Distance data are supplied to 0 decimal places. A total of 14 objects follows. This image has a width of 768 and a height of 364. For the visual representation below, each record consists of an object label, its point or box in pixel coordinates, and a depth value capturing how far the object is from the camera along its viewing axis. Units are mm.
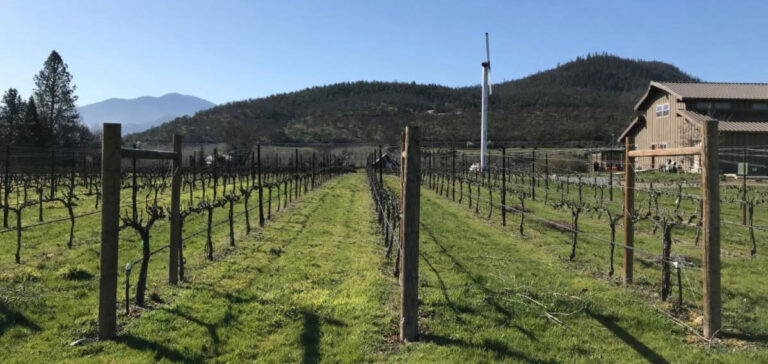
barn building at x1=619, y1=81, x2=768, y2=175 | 34219
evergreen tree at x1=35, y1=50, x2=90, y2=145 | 66125
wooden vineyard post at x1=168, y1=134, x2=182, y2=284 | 6820
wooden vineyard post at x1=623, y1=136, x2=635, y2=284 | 7062
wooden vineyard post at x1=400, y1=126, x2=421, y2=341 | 4875
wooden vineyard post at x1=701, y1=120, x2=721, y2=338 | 4898
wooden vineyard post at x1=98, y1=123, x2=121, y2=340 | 4910
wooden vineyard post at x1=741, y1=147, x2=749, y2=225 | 12547
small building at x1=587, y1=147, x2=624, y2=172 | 46856
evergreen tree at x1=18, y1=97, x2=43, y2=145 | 58062
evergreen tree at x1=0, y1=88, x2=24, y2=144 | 57353
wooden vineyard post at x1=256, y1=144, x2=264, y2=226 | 13867
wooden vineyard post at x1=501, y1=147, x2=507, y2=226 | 13984
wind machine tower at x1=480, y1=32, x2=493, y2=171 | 40769
